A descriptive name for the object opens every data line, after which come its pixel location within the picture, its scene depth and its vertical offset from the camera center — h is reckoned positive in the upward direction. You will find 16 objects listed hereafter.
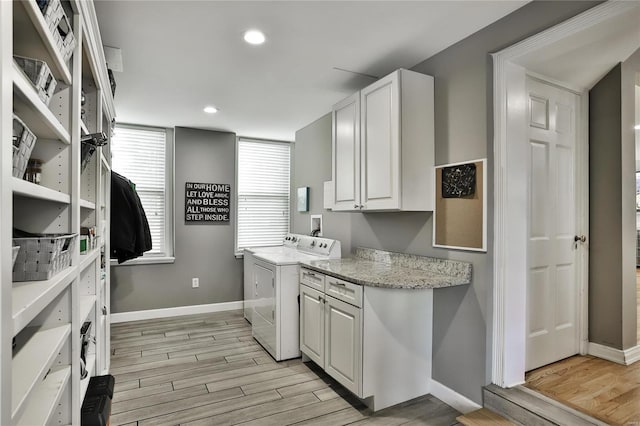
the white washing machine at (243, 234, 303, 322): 4.20 -0.63
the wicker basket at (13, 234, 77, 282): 1.08 -0.14
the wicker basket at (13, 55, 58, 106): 1.01 +0.41
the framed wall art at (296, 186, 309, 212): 4.72 +0.23
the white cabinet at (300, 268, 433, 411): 2.34 -0.86
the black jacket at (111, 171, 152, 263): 3.20 -0.07
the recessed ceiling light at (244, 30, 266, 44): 2.29 +1.17
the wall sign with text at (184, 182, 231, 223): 4.76 +0.18
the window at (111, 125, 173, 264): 4.54 +0.59
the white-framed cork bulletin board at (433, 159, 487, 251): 2.25 +0.06
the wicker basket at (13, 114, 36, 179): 0.94 +0.19
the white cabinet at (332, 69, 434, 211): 2.51 +0.54
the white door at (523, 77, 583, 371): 2.57 -0.08
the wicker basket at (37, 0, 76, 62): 1.04 +0.61
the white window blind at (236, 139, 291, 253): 5.26 +0.34
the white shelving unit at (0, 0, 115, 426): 0.72 +0.02
